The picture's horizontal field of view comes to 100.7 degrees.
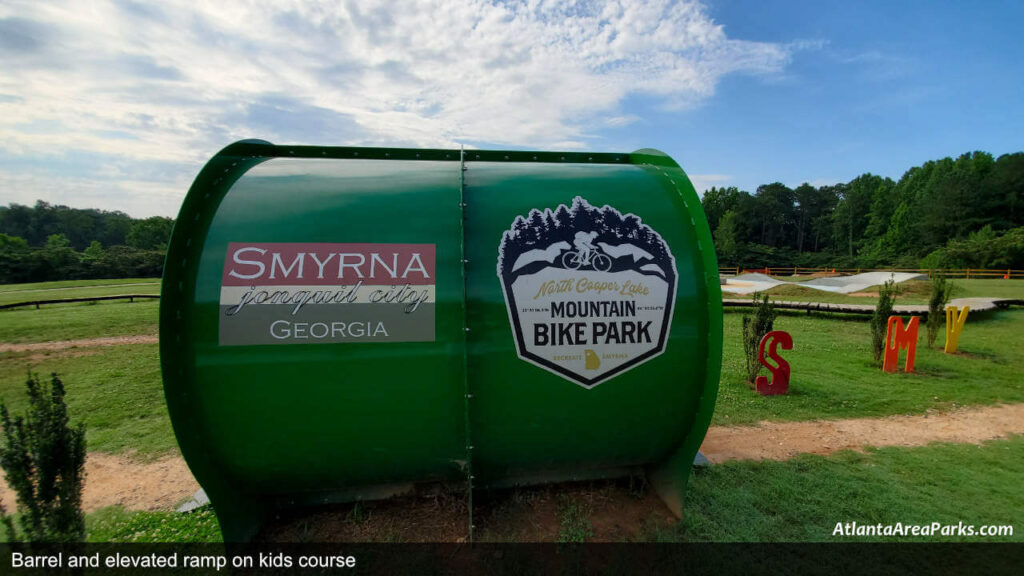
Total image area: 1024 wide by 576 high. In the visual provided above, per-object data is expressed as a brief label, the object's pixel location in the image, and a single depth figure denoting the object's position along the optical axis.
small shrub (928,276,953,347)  12.23
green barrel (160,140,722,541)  3.36
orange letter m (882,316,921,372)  9.86
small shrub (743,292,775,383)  9.25
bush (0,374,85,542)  2.95
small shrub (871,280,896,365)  10.74
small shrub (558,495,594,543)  4.21
